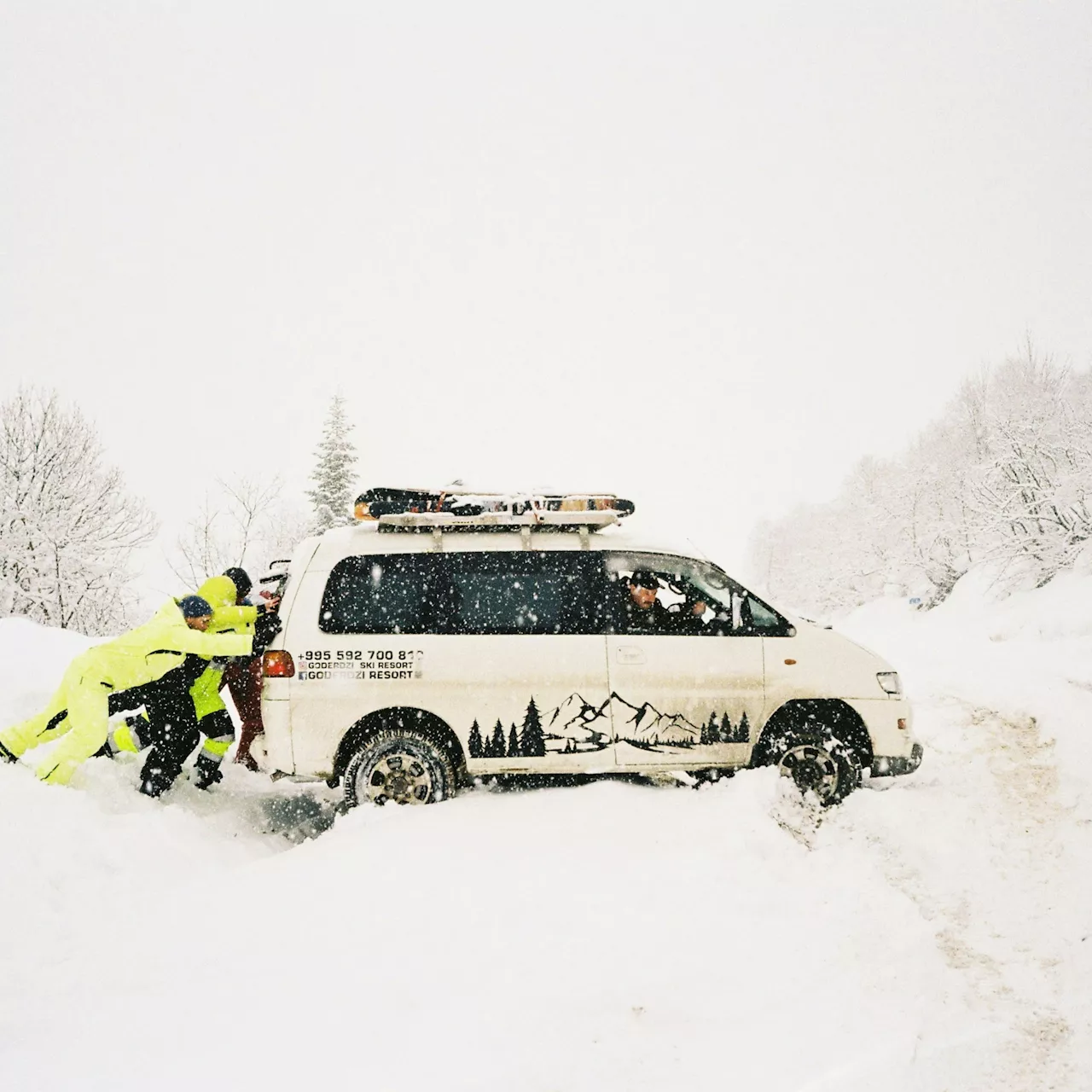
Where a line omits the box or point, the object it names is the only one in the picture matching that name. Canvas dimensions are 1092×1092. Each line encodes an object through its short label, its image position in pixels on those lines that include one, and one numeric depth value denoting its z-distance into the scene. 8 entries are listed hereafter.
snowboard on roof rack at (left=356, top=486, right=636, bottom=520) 5.71
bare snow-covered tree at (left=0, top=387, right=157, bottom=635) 24.62
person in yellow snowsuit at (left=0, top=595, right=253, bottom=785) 5.51
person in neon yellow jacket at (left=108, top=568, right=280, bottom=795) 5.98
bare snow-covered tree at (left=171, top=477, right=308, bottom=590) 26.80
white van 5.37
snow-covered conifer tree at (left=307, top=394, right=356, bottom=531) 32.19
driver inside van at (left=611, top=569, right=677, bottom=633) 5.58
